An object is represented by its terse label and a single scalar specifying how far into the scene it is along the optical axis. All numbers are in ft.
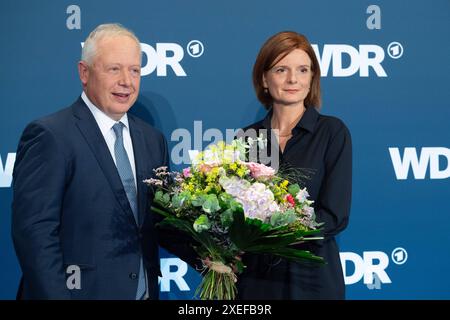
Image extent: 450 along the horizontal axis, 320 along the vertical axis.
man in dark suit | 8.34
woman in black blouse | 9.80
